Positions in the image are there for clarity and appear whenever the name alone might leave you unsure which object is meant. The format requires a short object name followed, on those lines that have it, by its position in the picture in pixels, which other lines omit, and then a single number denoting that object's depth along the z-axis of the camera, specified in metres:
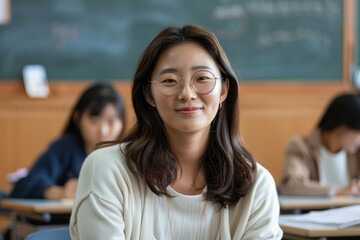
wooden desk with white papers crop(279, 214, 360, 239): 2.23
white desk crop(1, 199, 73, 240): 2.98
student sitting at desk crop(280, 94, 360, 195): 3.88
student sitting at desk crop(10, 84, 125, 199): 3.65
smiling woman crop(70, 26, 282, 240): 1.84
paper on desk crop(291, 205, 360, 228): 2.27
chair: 1.87
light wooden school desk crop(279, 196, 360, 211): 3.17
